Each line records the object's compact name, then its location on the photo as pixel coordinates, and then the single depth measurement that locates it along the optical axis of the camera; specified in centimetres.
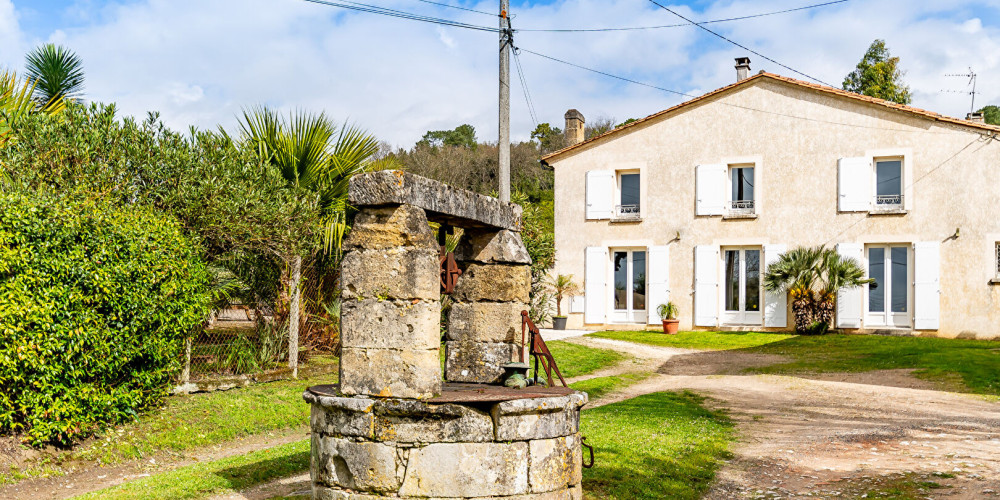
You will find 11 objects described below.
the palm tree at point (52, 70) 1744
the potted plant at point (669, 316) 2086
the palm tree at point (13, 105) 986
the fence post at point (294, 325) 1195
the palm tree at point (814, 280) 1961
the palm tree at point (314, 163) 1216
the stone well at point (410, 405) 537
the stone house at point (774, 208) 1922
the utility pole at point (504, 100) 1302
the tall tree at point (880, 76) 3316
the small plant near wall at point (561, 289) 2195
